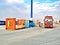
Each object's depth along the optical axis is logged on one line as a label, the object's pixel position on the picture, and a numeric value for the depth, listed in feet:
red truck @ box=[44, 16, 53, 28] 45.95
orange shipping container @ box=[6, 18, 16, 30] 38.64
